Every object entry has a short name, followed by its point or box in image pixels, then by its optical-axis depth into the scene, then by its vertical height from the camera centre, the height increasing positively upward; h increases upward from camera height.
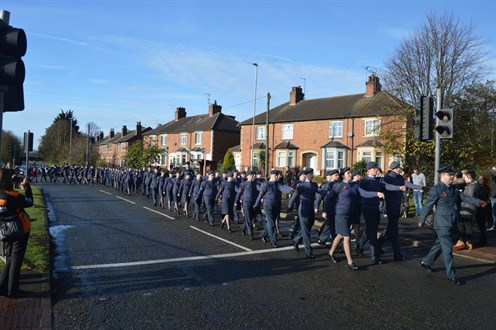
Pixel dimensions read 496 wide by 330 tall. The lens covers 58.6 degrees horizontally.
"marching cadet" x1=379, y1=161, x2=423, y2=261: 9.65 -0.82
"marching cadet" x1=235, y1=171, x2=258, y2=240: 12.08 -0.94
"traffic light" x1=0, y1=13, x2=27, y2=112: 4.65 +1.18
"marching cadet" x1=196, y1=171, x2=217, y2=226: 14.48 -0.91
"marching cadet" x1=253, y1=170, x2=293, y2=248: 10.70 -0.74
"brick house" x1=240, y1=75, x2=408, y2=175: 38.72 +3.67
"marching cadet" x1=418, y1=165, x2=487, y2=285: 7.65 -0.71
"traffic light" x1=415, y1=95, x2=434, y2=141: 11.68 +1.40
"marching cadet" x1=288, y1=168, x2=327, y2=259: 9.59 -0.92
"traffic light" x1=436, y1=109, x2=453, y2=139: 11.25 +1.27
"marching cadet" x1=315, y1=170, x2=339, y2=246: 10.23 -1.03
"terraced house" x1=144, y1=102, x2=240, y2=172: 57.44 +4.18
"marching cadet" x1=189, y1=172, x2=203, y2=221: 15.44 -1.02
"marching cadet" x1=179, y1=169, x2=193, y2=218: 16.56 -0.88
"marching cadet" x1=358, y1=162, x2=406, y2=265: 9.31 -0.74
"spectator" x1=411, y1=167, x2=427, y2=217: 16.06 -0.55
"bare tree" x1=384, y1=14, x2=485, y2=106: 24.69 +5.79
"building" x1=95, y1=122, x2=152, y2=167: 79.31 +4.31
